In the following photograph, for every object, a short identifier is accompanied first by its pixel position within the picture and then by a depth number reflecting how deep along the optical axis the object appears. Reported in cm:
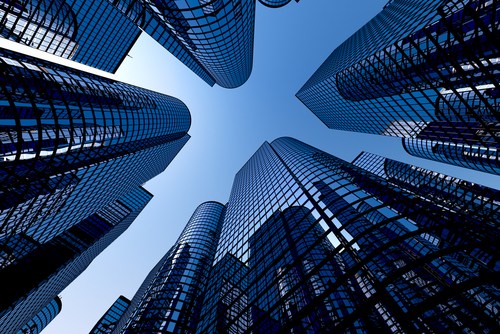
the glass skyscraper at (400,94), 2886
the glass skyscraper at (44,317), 8294
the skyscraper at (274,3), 9349
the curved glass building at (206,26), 2917
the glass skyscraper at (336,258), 1262
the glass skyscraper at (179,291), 2944
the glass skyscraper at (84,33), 3519
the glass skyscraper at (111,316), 8775
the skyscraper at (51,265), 4162
